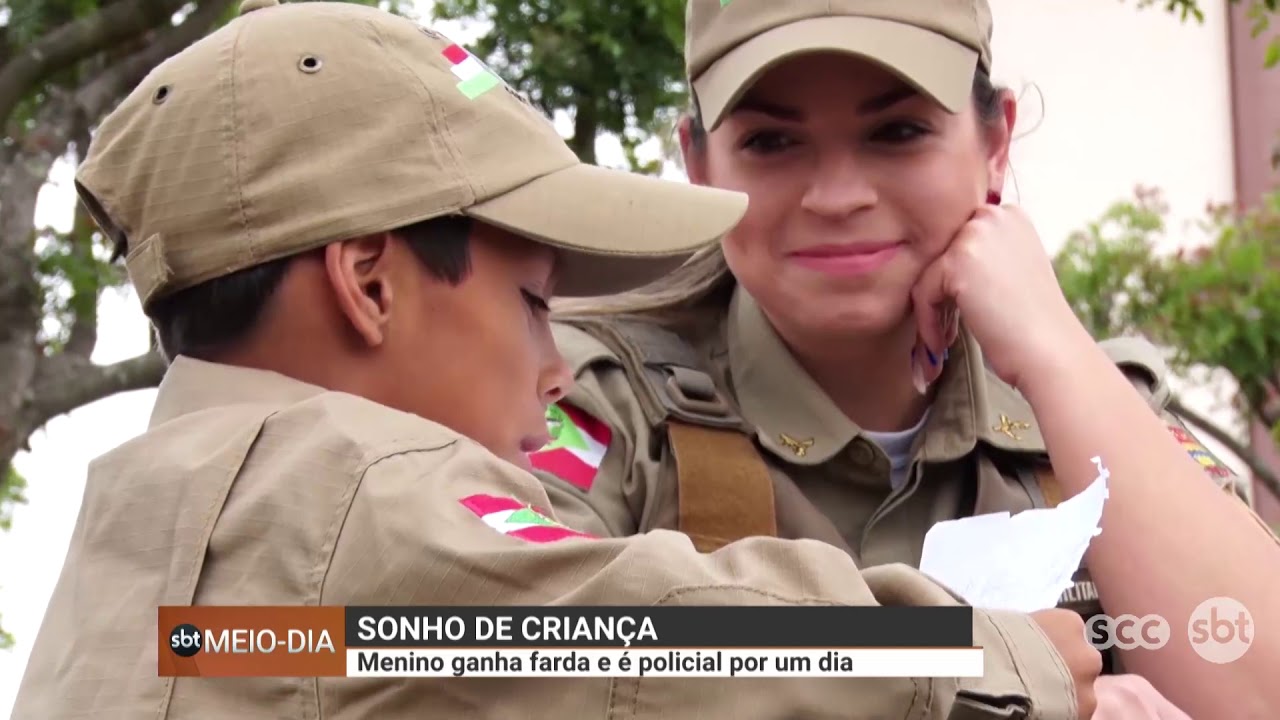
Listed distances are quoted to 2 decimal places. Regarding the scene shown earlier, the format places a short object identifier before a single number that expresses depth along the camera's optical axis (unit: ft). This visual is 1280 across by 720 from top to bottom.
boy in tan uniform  4.33
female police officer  6.85
